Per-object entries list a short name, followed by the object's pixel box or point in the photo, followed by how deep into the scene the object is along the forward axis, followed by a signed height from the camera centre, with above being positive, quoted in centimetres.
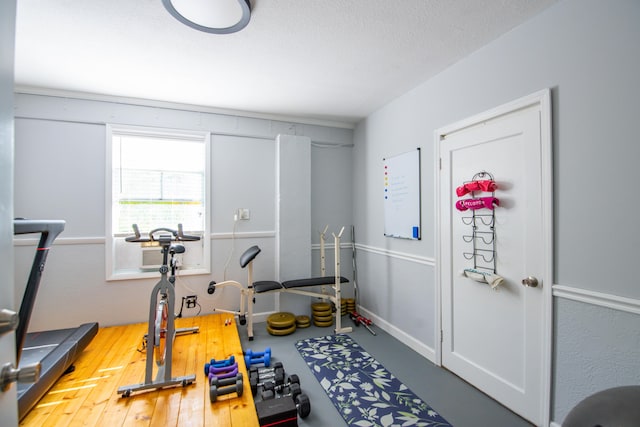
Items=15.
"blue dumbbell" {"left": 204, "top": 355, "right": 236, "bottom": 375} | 214 -115
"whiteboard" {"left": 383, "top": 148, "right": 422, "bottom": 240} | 274 +20
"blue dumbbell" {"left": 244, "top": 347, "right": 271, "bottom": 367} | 240 -123
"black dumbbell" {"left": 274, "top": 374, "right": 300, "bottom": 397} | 206 -124
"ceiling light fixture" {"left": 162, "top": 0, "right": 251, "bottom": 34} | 162 +122
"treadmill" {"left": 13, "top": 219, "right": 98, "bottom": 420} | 94 -100
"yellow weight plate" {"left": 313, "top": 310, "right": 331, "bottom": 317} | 334 -115
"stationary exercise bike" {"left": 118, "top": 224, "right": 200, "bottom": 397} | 190 -84
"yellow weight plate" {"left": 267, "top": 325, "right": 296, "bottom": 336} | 308 -126
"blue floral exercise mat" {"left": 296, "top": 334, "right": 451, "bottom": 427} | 184 -131
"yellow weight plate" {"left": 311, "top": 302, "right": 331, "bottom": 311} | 339 -110
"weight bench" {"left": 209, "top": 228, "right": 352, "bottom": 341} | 296 -77
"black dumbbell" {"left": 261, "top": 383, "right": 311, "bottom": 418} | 185 -123
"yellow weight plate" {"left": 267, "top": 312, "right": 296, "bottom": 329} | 309 -117
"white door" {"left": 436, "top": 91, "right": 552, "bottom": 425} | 173 -28
